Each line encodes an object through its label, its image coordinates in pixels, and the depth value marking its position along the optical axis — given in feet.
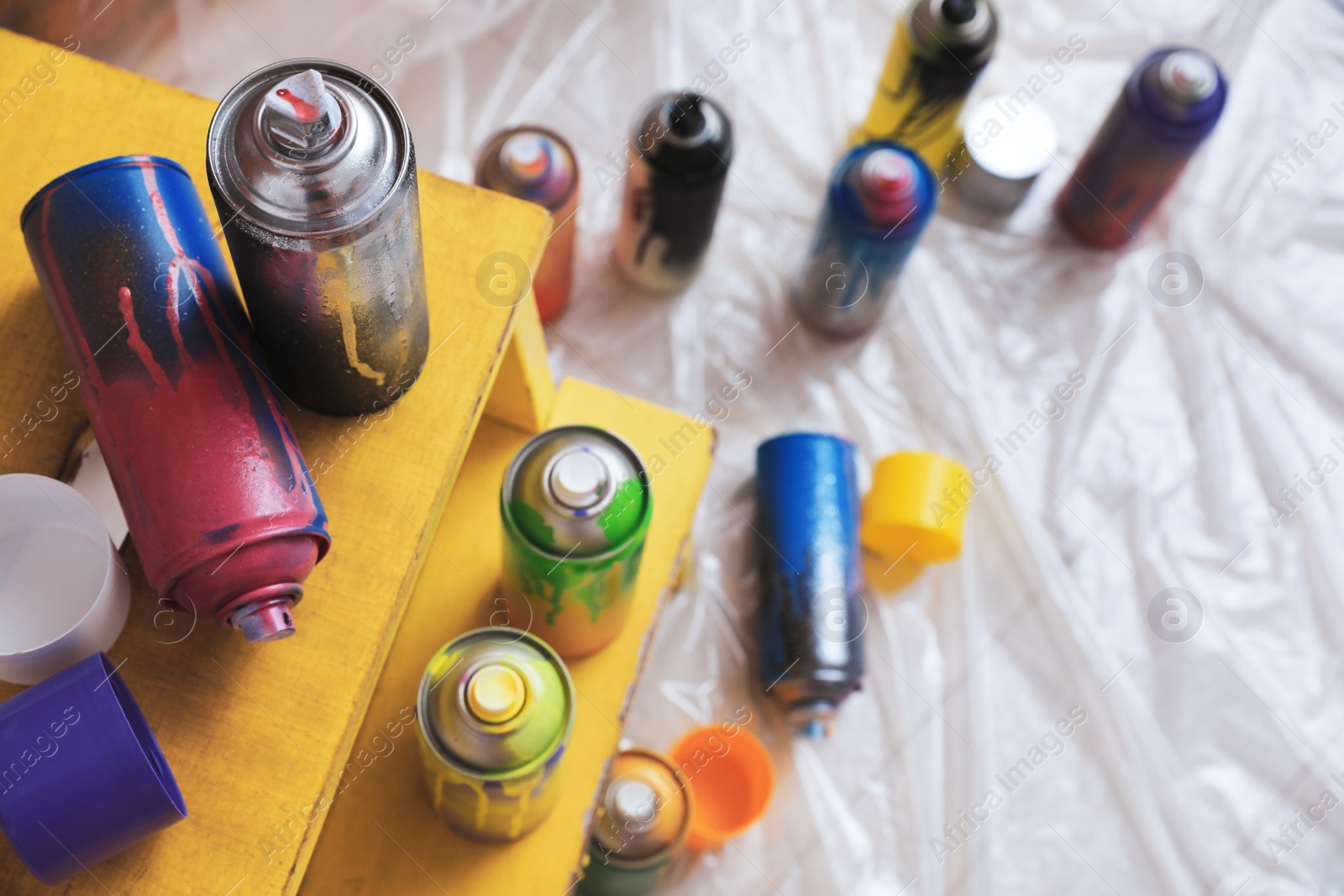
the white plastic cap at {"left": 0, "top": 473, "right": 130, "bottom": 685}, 1.48
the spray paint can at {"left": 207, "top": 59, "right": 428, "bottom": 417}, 1.26
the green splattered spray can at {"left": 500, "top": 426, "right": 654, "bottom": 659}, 1.80
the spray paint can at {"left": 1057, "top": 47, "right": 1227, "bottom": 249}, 2.94
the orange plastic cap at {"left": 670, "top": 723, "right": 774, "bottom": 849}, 2.71
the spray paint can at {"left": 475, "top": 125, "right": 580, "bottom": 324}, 2.72
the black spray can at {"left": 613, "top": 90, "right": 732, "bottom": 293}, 2.73
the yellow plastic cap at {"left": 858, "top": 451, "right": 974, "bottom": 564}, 2.85
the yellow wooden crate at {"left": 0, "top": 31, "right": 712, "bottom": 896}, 1.53
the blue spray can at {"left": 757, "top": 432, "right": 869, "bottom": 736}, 2.67
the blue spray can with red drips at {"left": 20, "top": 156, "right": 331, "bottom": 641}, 1.36
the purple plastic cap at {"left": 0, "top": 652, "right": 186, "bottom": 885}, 1.33
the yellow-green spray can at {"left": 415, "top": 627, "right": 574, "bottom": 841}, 1.67
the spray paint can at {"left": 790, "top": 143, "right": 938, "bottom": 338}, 2.81
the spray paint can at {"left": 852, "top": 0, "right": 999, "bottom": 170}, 2.96
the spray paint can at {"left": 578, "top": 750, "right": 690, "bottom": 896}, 2.36
